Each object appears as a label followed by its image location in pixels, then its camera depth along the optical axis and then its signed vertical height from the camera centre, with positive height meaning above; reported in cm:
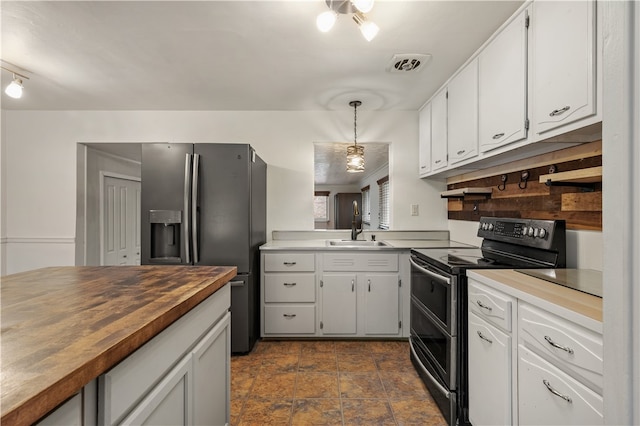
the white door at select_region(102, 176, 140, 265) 382 -14
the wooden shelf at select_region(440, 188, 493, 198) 243 +18
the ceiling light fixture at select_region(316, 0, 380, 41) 152 +103
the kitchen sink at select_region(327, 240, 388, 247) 313 -33
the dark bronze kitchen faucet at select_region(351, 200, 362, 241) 325 -22
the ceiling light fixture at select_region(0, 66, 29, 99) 227 +97
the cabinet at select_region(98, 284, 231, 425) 68 -50
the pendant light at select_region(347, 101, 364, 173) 283 +51
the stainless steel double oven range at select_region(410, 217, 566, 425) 160 -45
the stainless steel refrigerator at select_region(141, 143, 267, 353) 247 +1
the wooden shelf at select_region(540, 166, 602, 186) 141 +18
